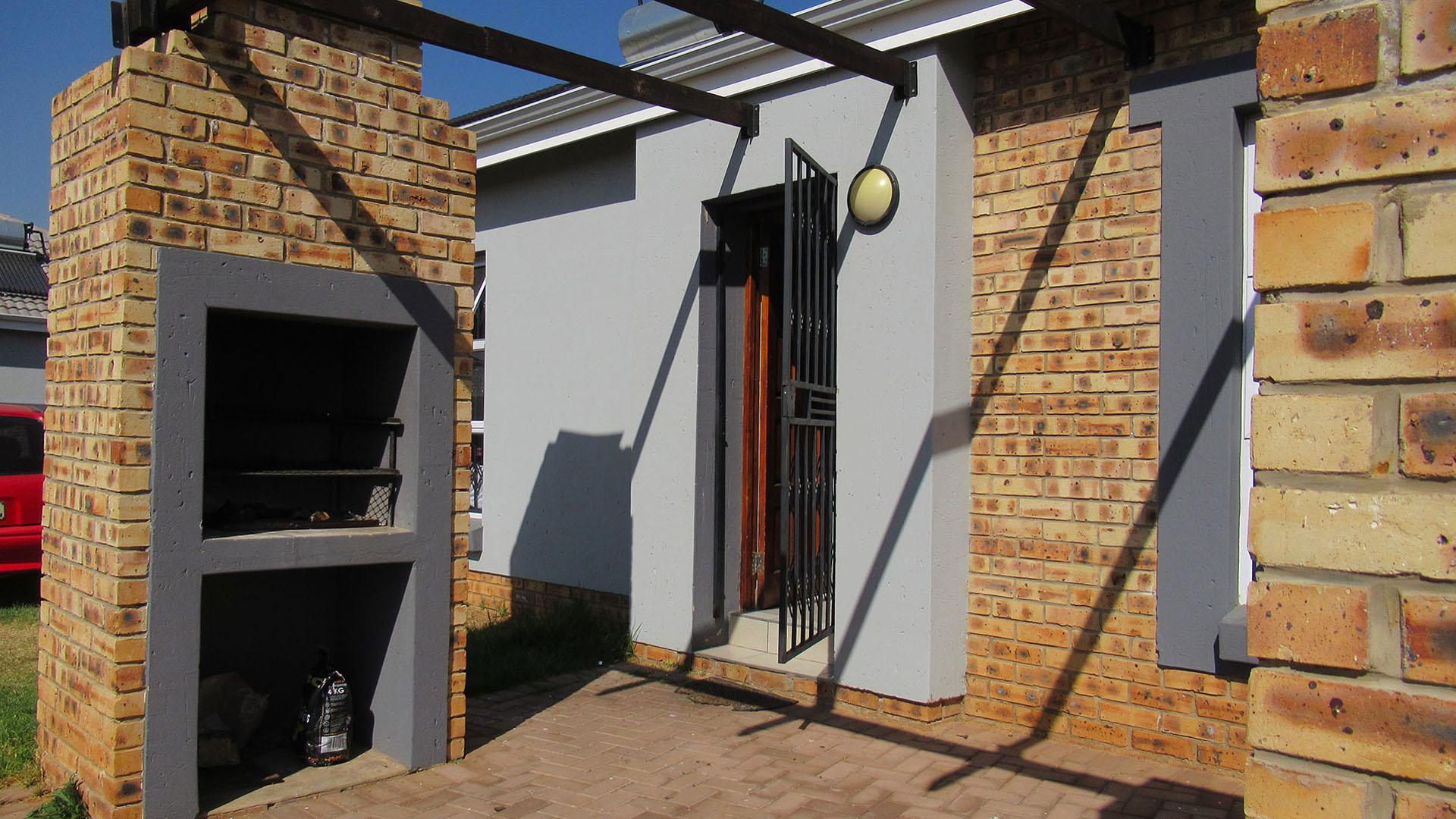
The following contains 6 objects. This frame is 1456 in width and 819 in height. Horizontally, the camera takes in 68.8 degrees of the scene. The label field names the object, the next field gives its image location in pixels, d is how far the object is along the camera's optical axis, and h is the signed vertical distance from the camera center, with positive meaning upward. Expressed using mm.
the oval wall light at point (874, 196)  5383 +1163
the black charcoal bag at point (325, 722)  4559 -1326
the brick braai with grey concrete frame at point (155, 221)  3830 +768
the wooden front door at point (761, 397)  6609 +156
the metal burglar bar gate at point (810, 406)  5305 +83
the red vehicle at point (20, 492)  8812 -696
